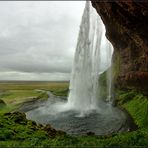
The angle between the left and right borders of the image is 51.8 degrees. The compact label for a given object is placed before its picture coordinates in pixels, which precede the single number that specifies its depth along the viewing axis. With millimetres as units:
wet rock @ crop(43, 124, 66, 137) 19524
